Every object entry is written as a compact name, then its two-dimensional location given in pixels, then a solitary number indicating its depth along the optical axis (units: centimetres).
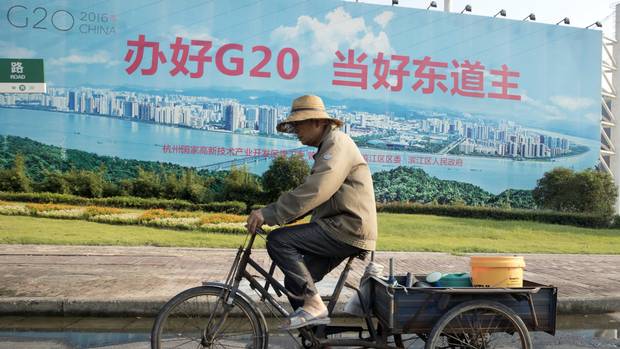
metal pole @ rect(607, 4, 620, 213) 2333
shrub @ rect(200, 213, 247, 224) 1502
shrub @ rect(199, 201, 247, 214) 1596
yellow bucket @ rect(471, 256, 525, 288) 357
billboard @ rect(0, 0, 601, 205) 1606
